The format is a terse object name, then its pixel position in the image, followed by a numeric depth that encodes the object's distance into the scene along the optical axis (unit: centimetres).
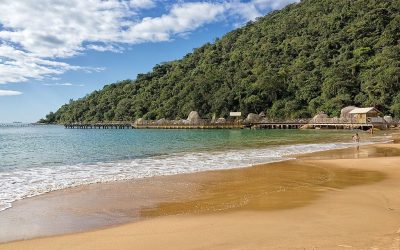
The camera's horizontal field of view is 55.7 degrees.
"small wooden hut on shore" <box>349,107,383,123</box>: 6115
